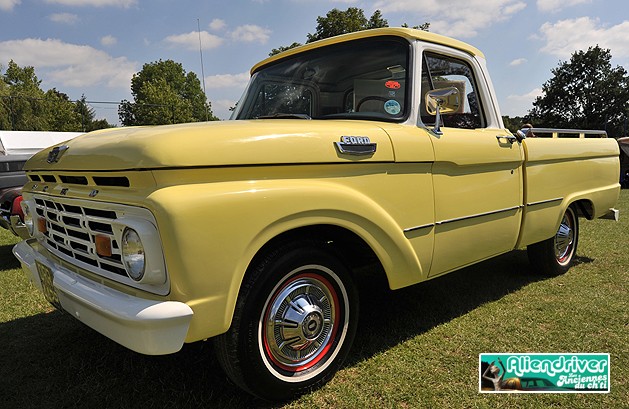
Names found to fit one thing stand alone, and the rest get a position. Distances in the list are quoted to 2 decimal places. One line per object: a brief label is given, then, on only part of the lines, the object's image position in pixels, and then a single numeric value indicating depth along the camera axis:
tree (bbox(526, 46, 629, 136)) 42.94
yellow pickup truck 1.74
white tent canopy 10.01
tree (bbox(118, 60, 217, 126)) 38.84
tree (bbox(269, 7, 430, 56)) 24.23
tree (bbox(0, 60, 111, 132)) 33.16
